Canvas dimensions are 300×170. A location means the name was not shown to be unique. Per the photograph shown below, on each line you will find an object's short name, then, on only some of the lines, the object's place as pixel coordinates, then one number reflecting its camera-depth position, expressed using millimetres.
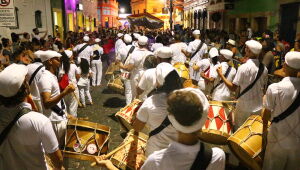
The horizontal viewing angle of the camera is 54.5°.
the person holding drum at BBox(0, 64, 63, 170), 2543
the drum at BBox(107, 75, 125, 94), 8703
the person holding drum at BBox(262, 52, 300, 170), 3535
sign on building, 7375
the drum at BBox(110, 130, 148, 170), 3400
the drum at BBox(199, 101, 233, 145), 4566
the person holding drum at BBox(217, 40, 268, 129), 4742
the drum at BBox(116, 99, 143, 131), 4906
